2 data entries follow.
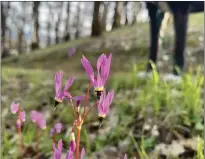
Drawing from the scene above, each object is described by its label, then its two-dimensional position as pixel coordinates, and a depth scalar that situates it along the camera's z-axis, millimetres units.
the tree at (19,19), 7559
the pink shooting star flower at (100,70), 544
